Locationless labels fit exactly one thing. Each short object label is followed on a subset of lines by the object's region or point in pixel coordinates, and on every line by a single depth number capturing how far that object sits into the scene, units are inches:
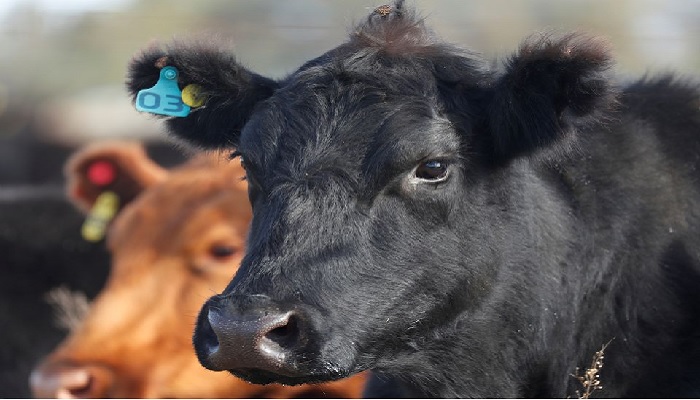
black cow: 305.7
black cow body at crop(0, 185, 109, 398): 632.4
